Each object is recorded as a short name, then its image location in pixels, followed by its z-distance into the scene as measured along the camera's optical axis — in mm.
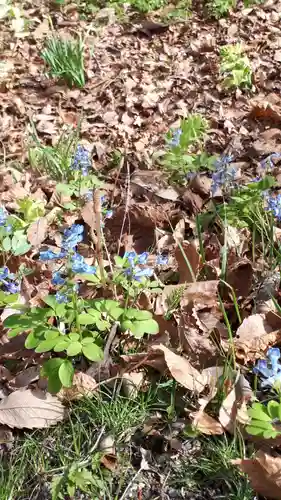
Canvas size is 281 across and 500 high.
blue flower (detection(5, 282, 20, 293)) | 610
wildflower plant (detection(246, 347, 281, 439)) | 442
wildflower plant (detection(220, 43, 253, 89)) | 1020
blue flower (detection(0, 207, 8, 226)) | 672
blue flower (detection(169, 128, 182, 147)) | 783
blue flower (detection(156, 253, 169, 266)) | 620
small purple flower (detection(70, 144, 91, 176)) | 770
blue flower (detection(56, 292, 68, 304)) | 503
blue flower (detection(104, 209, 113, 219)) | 660
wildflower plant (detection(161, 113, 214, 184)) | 777
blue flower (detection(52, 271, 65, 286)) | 496
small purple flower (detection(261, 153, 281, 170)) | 685
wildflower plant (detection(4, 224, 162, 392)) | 490
